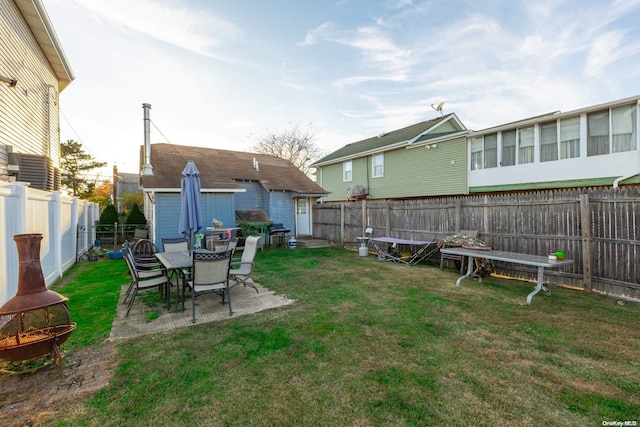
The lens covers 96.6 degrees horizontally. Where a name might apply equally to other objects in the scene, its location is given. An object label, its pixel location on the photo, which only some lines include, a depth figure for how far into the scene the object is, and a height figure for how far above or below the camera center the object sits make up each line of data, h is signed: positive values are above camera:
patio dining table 4.56 -0.80
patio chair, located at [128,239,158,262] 6.74 -0.80
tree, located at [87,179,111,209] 23.38 +2.74
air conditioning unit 7.20 +1.28
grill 12.54 -0.69
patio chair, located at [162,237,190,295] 6.71 -0.69
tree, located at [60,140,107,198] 21.78 +3.86
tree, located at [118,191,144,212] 24.32 +1.47
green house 13.80 +2.87
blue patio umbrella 6.52 +0.23
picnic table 4.98 -0.87
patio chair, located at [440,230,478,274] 7.14 -1.13
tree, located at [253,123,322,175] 32.28 +8.24
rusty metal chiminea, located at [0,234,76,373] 2.58 -0.99
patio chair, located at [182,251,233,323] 4.29 -0.89
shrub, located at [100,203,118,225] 15.18 +0.04
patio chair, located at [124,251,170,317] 4.48 -1.11
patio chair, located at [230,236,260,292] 5.52 -0.99
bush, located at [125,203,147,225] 14.55 -0.03
